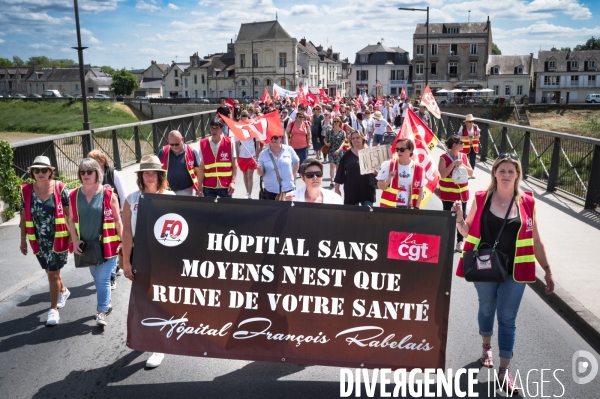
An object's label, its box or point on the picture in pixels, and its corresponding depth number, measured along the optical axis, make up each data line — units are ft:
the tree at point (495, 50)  537.81
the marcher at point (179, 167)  27.61
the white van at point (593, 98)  278.46
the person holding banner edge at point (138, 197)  17.36
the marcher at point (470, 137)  49.39
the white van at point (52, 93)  372.48
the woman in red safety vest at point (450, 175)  28.58
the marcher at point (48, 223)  20.65
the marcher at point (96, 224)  20.04
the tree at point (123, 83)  428.56
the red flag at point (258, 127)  32.53
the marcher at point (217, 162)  30.81
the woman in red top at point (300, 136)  46.78
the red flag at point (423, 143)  26.13
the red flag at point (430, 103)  47.80
